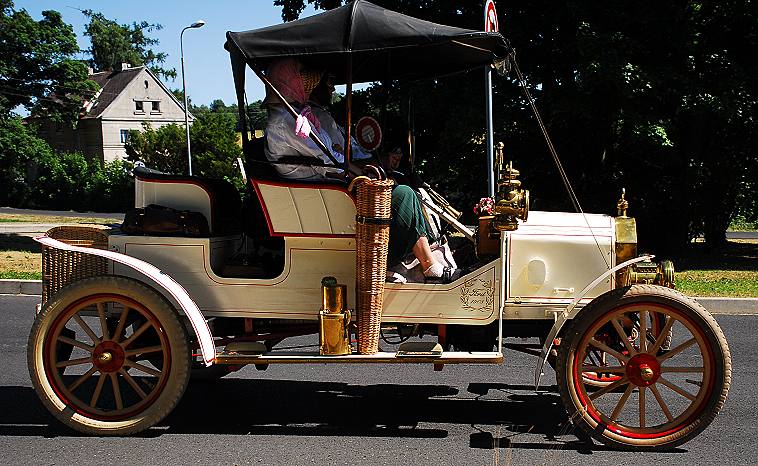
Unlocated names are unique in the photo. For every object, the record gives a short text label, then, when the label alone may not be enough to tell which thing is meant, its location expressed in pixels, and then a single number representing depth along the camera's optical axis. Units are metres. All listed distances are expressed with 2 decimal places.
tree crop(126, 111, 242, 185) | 38.44
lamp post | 28.03
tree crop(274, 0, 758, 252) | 13.32
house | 58.91
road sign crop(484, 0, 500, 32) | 7.59
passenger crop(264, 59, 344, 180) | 4.79
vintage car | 4.46
